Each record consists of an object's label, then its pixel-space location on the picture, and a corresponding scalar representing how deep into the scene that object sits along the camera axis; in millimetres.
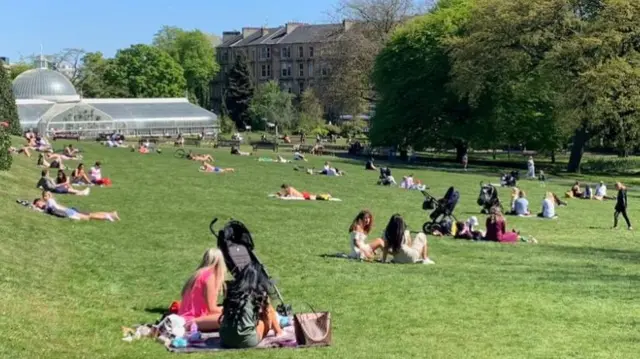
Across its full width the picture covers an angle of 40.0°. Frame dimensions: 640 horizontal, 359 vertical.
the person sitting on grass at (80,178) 30953
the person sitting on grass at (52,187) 27203
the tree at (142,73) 120188
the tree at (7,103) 46366
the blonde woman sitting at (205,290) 11109
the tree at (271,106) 101062
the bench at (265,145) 70238
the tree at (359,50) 85062
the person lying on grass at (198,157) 47312
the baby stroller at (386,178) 38719
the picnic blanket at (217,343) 10039
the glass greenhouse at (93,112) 76500
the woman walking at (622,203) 26219
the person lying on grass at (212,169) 41312
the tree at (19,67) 131488
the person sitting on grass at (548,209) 27750
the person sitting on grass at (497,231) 21203
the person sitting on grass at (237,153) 57956
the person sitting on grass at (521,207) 28078
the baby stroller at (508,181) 40625
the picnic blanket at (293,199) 29761
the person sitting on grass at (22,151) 39369
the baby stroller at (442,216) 22297
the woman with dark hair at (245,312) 10031
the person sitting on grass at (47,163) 35906
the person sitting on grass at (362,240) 17109
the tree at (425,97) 63194
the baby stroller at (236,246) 12000
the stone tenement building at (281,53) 132375
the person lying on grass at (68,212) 21442
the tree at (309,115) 101375
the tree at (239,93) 113688
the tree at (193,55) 135875
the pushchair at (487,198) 27062
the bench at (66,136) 70438
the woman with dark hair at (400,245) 16734
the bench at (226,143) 71156
